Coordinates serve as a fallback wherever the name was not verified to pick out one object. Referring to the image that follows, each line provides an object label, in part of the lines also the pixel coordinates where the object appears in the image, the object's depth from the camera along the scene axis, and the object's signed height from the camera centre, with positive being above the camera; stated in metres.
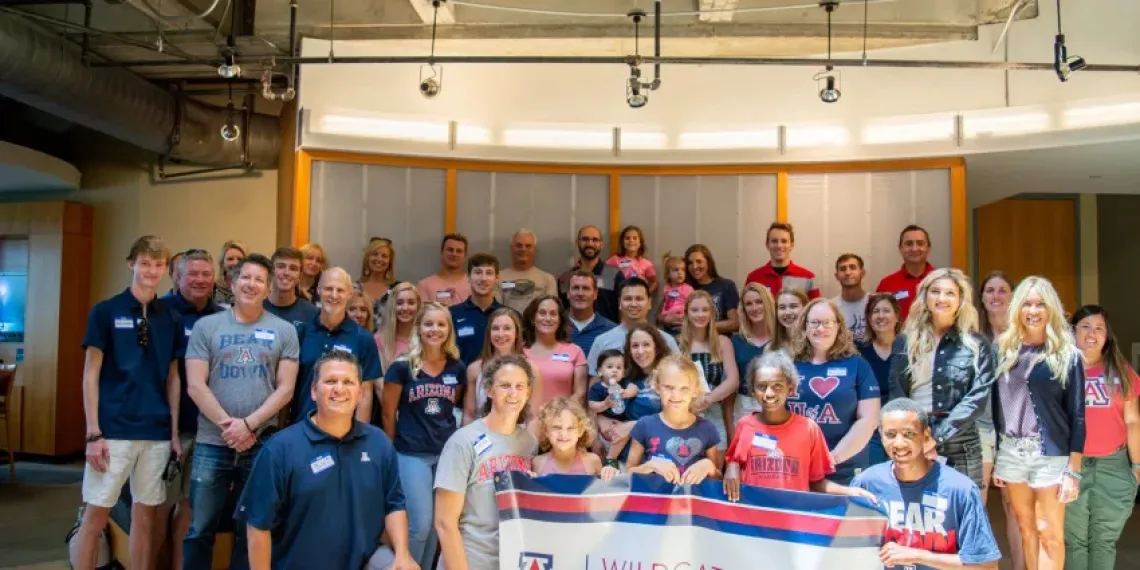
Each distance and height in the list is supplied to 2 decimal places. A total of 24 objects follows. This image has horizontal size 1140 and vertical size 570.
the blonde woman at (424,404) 4.00 -0.40
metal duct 5.98 +1.86
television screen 9.03 +0.14
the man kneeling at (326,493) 2.91 -0.61
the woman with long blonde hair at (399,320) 4.73 +0.01
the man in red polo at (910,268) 6.20 +0.47
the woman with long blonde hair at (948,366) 4.03 -0.19
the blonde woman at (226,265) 5.23 +0.35
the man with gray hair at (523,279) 6.43 +0.36
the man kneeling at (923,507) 2.88 -0.64
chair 7.63 -0.77
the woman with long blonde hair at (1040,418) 3.95 -0.42
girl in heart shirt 3.45 -0.45
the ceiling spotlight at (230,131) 7.11 +1.63
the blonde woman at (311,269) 5.54 +0.36
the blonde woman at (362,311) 4.90 +0.06
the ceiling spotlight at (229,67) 6.12 +1.88
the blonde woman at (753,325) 4.70 +0.01
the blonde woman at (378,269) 5.96 +0.39
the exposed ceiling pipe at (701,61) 6.25 +2.06
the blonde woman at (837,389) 3.81 -0.29
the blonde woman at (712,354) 4.52 -0.16
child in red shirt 3.37 -0.49
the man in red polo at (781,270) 6.38 +0.45
